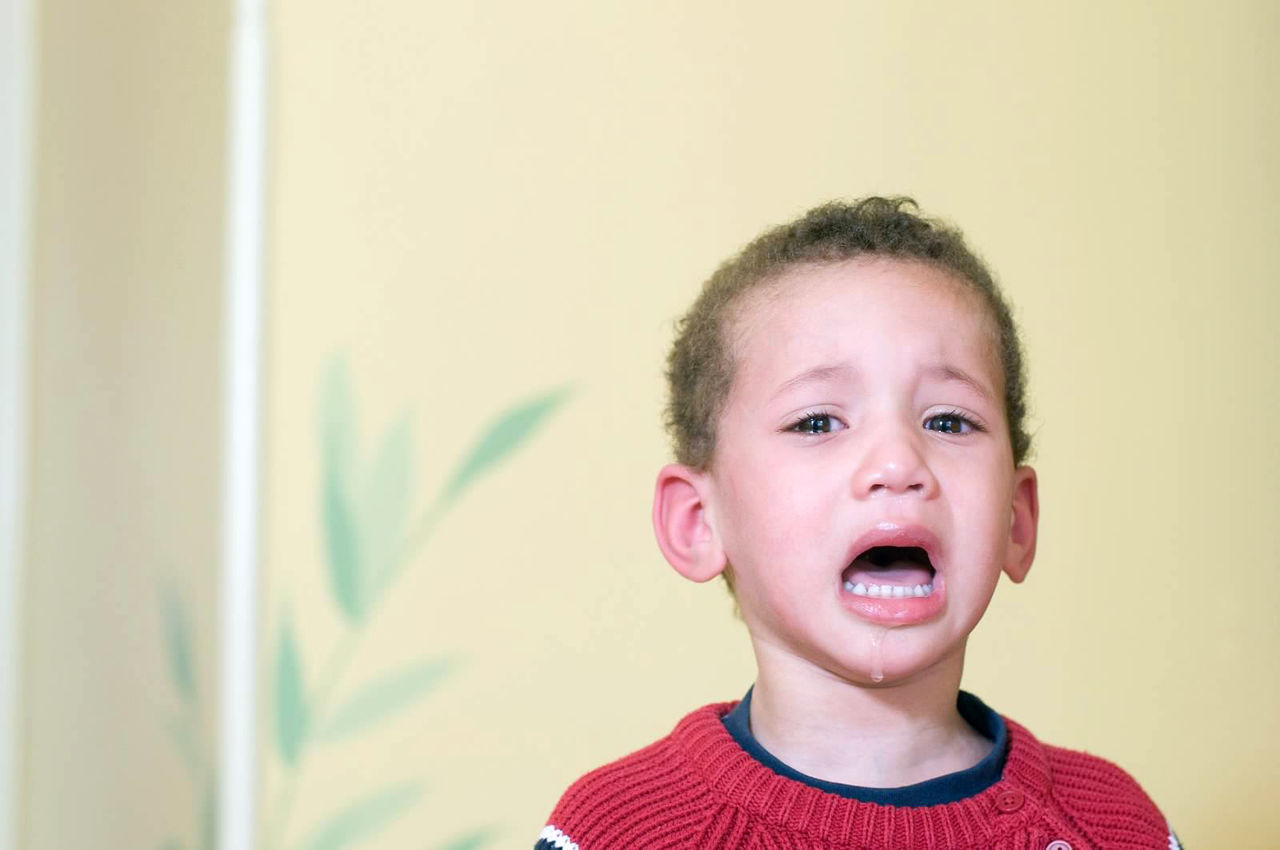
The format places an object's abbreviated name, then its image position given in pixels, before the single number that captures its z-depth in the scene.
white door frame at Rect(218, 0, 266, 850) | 1.54
